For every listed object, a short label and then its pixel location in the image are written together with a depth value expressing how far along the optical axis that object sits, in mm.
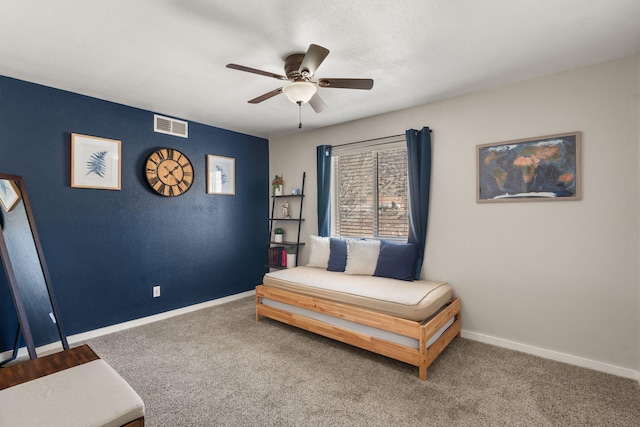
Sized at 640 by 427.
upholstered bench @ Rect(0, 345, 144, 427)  1229
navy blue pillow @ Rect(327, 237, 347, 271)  3736
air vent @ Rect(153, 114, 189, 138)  3682
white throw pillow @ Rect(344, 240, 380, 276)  3492
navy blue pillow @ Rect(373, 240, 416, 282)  3260
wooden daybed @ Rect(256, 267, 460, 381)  2426
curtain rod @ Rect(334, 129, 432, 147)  3641
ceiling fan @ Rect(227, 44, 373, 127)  2133
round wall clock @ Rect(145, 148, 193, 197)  3605
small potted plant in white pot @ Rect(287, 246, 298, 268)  4434
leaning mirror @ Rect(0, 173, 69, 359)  2479
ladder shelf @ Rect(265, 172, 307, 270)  4512
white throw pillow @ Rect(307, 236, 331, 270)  3951
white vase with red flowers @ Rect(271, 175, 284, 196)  4781
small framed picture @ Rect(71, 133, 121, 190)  3064
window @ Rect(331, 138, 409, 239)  3676
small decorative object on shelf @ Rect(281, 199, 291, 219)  4805
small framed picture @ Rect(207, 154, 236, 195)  4223
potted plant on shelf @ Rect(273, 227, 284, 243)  4734
